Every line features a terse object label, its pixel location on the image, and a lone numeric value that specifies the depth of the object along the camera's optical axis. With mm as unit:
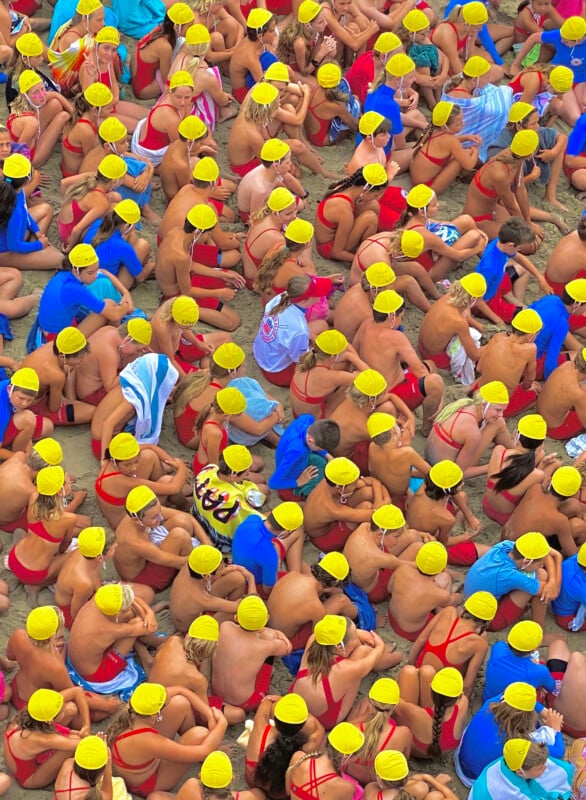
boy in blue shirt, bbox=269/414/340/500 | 11188
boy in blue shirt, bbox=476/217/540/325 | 12773
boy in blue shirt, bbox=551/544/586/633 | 10758
